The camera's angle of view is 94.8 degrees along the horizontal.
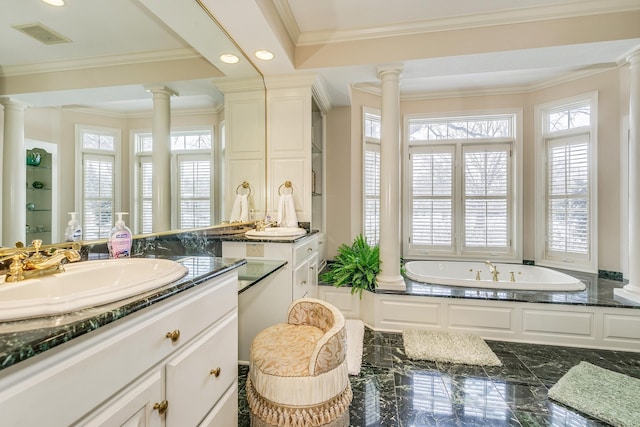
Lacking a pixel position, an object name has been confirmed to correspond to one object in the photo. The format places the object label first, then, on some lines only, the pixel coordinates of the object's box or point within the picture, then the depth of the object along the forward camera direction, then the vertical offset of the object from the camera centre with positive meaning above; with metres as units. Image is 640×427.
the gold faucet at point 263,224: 2.78 -0.12
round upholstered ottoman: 1.25 -0.73
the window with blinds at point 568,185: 3.45 +0.34
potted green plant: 3.02 -0.62
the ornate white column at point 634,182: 2.51 +0.27
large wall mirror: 1.08 +0.50
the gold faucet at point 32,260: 0.89 -0.16
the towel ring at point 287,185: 2.99 +0.28
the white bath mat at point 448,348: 2.27 -1.11
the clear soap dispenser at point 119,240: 1.34 -0.13
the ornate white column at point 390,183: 2.85 +0.29
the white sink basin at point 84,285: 0.67 -0.22
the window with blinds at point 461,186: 4.00 +0.38
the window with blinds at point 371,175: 4.01 +0.52
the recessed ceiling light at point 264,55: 2.49 +1.36
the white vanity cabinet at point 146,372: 0.55 -0.40
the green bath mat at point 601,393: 1.66 -1.13
